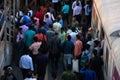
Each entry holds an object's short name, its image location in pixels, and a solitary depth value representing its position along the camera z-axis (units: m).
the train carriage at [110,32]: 11.92
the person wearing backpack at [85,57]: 15.27
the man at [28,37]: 16.81
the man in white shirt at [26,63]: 14.74
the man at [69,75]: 13.30
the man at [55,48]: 16.17
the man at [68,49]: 16.08
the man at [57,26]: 17.94
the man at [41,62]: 14.88
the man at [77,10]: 21.58
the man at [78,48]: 15.94
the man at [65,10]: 21.62
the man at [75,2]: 21.53
